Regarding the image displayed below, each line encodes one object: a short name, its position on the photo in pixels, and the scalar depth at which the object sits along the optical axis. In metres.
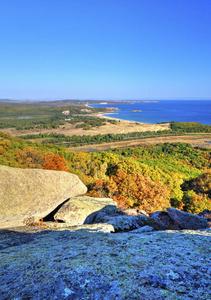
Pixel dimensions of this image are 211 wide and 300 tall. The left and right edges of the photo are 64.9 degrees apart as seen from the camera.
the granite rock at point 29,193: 10.57
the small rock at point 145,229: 10.03
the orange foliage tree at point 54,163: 24.68
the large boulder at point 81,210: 11.91
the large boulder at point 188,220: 14.15
